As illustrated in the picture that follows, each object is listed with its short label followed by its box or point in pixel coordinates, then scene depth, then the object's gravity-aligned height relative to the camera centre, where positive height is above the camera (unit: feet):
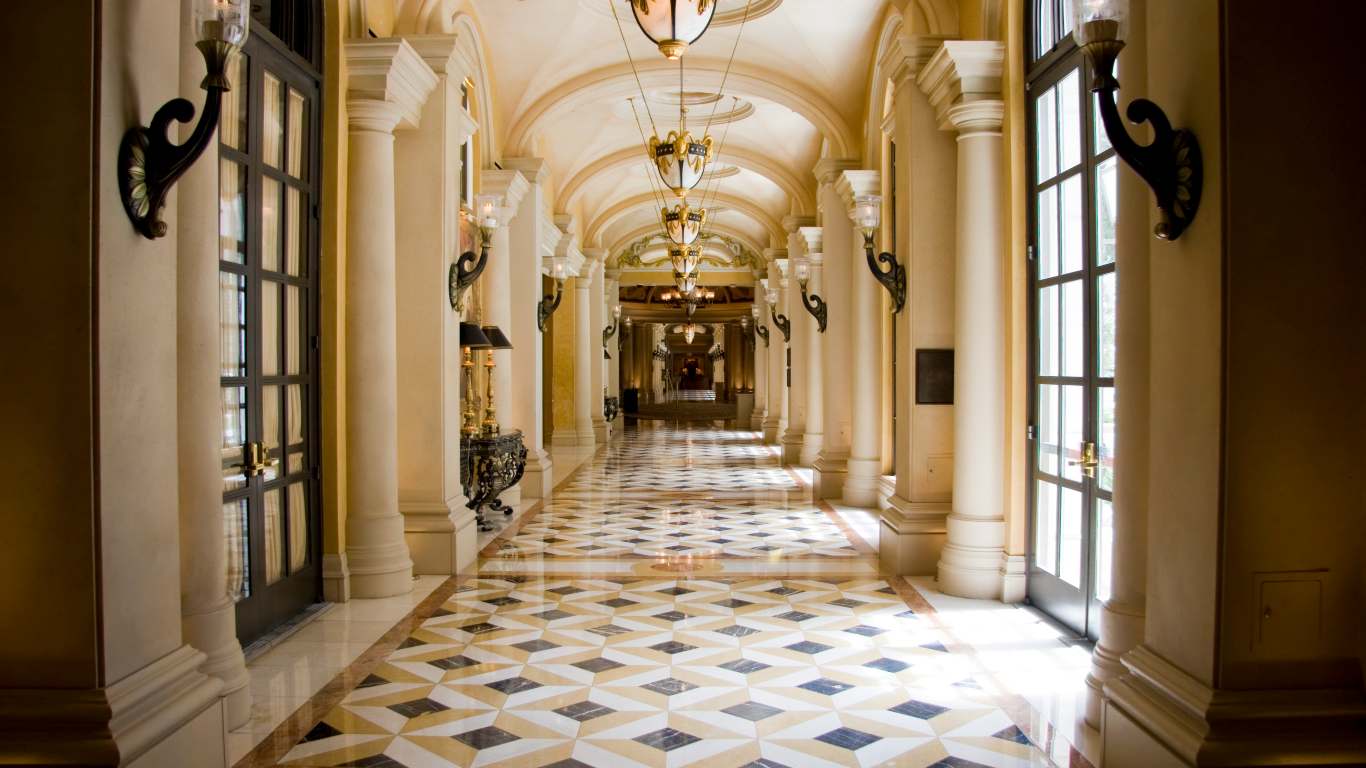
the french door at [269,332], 16.55 +0.94
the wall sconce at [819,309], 38.70 +2.98
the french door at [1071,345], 16.19 +0.64
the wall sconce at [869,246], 24.03 +3.38
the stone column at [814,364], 44.62 +0.83
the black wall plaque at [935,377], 23.12 +0.09
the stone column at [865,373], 34.37 +0.28
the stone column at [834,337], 37.42 +1.75
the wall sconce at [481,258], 23.73 +3.16
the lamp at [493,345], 30.22 +1.17
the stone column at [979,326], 20.71 +1.19
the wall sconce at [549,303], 38.32 +3.24
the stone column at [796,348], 48.57 +1.74
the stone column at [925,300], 23.22 +1.98
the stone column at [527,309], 36.76 +2.85
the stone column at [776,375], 62.69 +0.41
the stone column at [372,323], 20.98 +1.33
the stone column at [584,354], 59.11 +1.70
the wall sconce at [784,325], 52.95 +3.20
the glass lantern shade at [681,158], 31.22 +7.47
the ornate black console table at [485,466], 28.81 -2.62
